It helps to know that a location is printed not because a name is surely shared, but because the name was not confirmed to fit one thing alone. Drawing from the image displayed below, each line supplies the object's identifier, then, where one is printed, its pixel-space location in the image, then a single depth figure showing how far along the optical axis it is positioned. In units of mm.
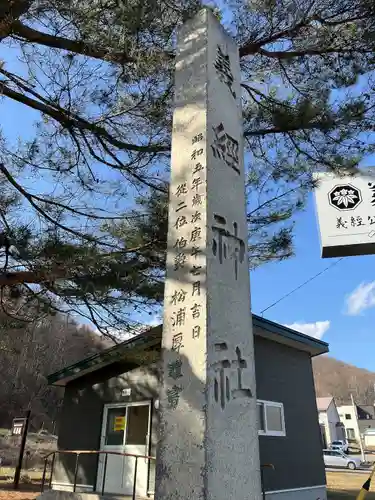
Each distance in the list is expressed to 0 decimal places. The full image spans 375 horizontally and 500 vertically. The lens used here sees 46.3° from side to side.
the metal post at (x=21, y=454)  9149
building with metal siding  7031
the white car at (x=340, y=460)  21000
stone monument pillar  2012
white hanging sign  3947
